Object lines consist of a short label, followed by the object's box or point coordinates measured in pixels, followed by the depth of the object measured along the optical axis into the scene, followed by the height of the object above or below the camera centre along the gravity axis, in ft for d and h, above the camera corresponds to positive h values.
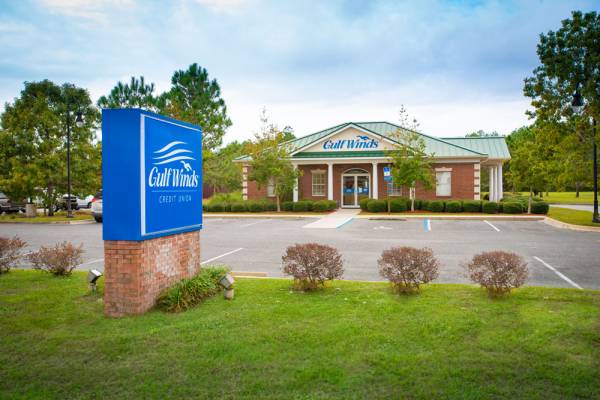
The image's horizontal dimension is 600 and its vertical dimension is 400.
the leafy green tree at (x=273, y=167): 101.95 +5.27
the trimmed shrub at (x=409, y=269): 22.50 -3.82
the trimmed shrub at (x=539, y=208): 89.45 -3.56
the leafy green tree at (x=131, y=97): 147.33 +30.18
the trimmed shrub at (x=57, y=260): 28.66 -4.11
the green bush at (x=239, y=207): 104.03 -3.48
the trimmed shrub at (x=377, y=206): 95.40 -3.18
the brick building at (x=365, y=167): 104.32 +5.59
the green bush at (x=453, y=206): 92.43 -3.18
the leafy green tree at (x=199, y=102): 151.43 +29.63
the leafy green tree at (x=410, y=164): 91.23 +5.12
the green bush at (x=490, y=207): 90.38 -3.34
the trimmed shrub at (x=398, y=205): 95.14 -2.99
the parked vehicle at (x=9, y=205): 110.75 -2.89
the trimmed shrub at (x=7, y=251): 29.22 -3.69
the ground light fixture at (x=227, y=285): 22.40 -4.47
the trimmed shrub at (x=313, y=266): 23.54 -3.78
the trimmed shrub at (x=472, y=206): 91.56 -3.17
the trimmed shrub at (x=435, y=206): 94.63 -3.22
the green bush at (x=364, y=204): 97.40 -2.80
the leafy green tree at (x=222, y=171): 171.94 +7.51
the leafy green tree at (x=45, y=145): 88.69 +9.26
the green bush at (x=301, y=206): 101.09 -3.25
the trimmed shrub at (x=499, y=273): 21.66 -3.90
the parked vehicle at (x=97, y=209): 81.61 -2.91
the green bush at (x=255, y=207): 103.60 -3.48
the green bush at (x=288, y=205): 103.18 -3.13
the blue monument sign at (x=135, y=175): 19.69 +0.75
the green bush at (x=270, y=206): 105.19 -3.32
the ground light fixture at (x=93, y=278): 24.26 -4.44
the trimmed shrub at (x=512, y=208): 89.01 -3.50
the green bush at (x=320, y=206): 99.86 -3.24
